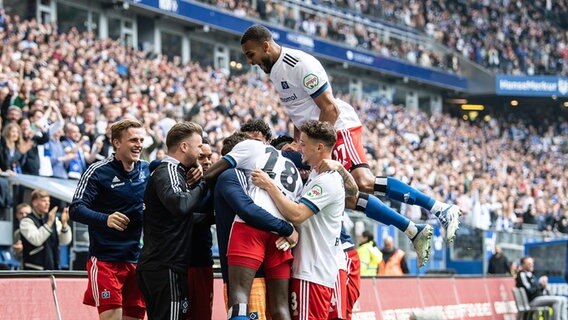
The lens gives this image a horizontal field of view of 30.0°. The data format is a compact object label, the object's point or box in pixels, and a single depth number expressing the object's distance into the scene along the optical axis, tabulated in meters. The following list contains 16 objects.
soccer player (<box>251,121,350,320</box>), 7.83
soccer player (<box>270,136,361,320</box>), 8.58
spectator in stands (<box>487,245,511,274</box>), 21.61
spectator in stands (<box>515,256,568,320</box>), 18.34
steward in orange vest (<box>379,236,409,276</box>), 17.59
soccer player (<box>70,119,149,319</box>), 8.17
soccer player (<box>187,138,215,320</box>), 8.23
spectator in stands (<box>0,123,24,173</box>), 13.48
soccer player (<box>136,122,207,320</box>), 7.76
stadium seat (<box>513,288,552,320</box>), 18.16
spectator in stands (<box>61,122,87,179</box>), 14.62
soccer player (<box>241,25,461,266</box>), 8.84
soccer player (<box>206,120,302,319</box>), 7.64
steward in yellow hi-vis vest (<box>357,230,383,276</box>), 15.91
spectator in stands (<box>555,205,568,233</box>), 31.25
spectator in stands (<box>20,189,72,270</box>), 12.06
